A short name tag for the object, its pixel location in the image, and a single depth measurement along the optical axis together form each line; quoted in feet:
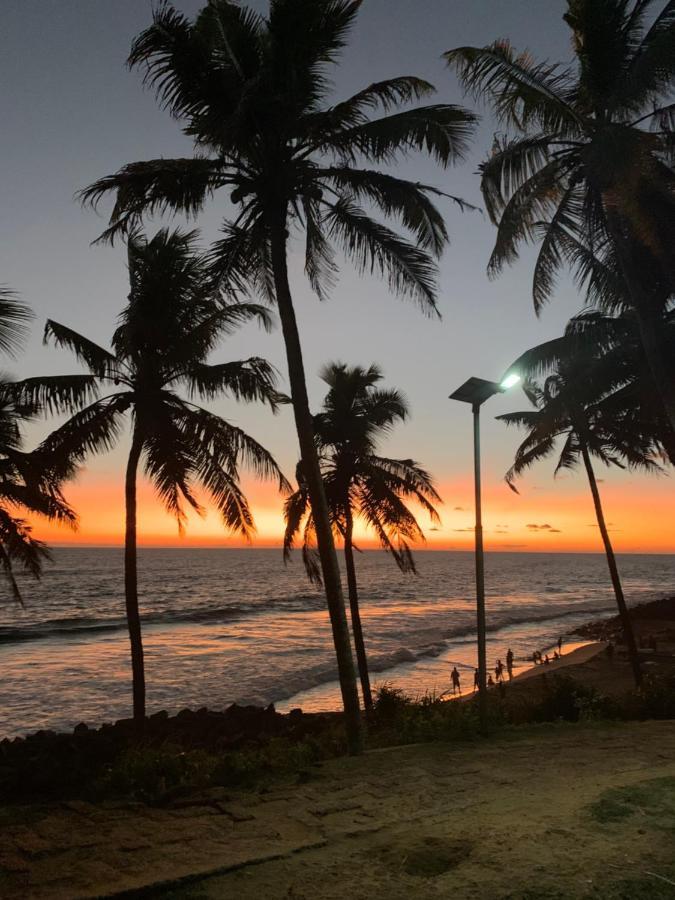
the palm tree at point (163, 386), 42.55
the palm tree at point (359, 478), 60.49
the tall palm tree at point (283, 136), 29.27
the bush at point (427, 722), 28.15
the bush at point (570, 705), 31.94
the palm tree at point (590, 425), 62.91
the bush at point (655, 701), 33.14
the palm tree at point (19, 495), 46.65
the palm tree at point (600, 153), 36.76
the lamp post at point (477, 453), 28.50
